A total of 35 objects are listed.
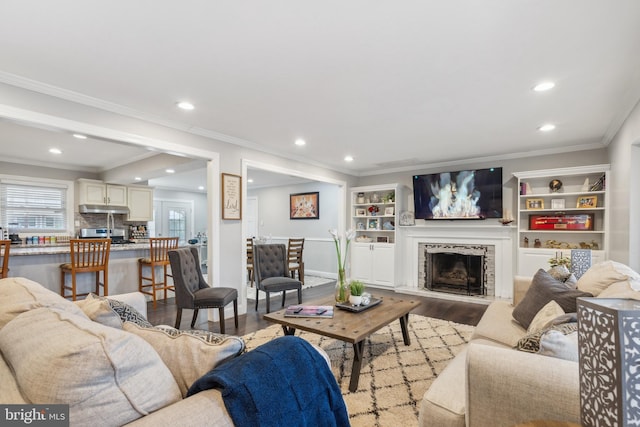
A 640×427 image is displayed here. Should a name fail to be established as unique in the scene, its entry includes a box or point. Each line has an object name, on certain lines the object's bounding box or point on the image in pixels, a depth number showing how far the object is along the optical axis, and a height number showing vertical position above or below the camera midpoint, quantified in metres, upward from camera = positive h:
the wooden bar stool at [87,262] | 3.95 -0.64
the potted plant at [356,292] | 2.97 -0.76
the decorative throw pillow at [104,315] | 1.33 -0.44
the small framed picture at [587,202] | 4.33 +0.15
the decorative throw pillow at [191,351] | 1.06 -0.48
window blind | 5.96 +0.14
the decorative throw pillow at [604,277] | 2.04 -0.43
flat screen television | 5.12 +0.32
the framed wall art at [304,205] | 7.69 +0.19
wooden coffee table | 2.34 -0.90
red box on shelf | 4.41 -0.14
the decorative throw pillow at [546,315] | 1.88 -0.64
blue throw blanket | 0.90 -0.54
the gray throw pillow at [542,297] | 2.10 -0.60
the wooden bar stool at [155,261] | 4.64 -0.73
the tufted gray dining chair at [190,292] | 3.38 -0.89
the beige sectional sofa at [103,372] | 0.80 -0.46
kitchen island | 3.87 -0.72
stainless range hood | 6.52 +0.08
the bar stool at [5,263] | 3.29 -0.53
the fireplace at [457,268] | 5.24 -0.99
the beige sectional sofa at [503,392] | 1.13 -0.69
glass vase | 3.07 -0.77
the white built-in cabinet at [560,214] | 4.32 -0.02
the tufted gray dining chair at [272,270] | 4.32 -0.87
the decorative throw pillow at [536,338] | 1.41 -0.58
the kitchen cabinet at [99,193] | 6.41 +0.42
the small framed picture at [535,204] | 4.78 +0.13
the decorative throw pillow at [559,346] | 1.27 -0.54
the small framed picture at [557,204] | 4.64 +0.13
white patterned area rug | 2.10 -1.33
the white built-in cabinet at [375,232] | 6.02 -0.41
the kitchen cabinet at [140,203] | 6.98 +0.23
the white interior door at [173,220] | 9.05 -0.21
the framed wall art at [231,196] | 4.07 +0.22
